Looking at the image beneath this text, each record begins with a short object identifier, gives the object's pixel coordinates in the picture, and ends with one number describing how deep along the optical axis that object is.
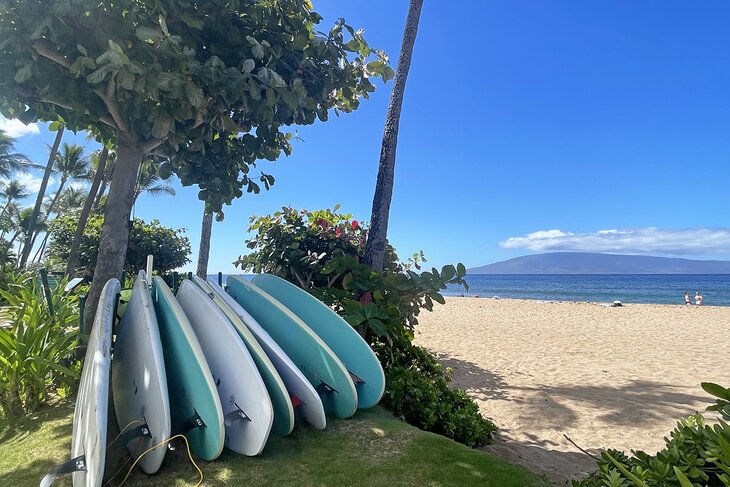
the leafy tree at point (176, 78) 2.96
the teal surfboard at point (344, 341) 3.13
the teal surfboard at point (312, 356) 2.86
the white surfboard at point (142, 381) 2.15
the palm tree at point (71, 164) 24.88
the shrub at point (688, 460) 1.19
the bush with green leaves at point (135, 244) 11.34
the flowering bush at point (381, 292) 3.54
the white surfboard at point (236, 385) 2.24
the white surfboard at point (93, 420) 1.75
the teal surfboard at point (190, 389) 2.21
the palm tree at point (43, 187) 14.15
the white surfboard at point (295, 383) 2.52
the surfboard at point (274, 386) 2.40
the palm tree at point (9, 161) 25.92
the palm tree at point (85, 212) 9.34
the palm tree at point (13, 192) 33.28
